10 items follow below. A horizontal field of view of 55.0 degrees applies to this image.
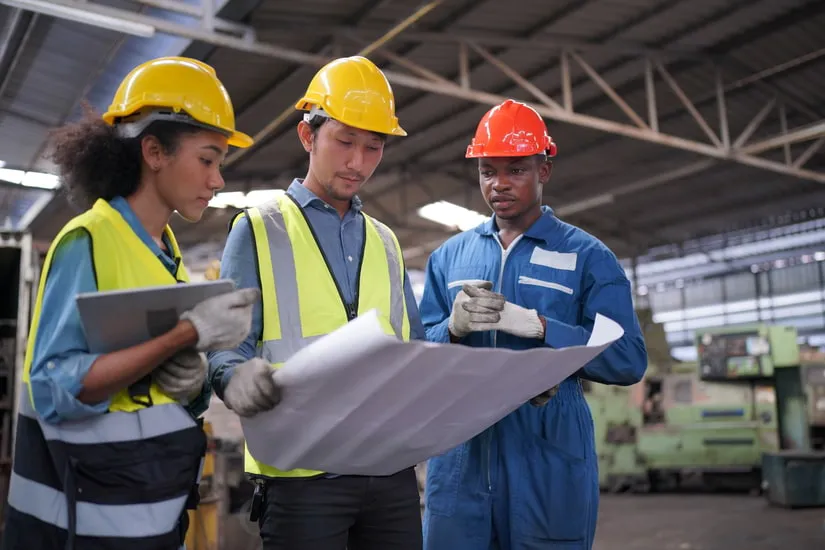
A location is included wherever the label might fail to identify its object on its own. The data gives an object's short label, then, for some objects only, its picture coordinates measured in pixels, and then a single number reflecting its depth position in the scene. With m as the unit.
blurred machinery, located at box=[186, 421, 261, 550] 4.52
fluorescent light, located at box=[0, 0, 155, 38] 5.35
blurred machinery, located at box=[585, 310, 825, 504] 8.53
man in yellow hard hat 1.62
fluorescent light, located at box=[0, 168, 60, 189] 9.61
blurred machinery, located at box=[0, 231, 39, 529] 5.18
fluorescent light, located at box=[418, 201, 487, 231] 12.37
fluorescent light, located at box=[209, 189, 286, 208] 10.66
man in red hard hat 2.06
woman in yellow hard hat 1.31
